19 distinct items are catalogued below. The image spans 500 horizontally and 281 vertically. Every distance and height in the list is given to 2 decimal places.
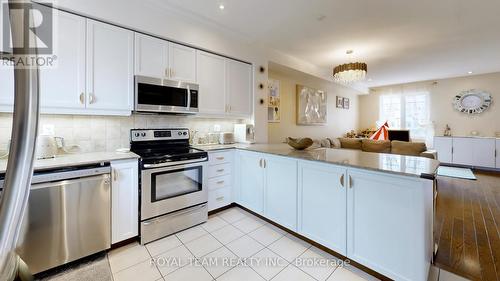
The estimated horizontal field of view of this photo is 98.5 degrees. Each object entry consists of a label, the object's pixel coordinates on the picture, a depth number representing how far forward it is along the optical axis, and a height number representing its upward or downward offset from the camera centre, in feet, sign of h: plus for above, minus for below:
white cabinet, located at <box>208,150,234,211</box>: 9.11 -1.84
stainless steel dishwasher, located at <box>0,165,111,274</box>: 5.30 -2.17
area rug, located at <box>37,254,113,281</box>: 5.61 -3.68
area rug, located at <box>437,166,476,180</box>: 15.48 -2.61
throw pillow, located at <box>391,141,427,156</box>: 12.49 -0.57
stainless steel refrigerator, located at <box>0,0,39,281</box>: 0.95 -0.03
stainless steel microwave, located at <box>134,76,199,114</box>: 7.75 +1.60
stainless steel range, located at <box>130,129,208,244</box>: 7.10 -1.68
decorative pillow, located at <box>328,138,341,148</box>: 16.62 -0.40
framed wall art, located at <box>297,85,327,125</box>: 16.57 +2.59
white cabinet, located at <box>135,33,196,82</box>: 7.85 +3.05
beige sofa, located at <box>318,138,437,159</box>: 12.45 -0.51
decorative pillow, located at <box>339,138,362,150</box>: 15.64 -0.38
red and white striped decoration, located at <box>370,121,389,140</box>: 18.83 +0.37
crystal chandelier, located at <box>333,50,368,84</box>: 12.08 +3.76
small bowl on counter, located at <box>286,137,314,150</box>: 8.41 -0.21
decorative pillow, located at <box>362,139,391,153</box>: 13.85 -0.51
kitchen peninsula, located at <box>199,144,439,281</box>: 4.87 -1.80
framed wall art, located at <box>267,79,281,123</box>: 14.03 +2.42
